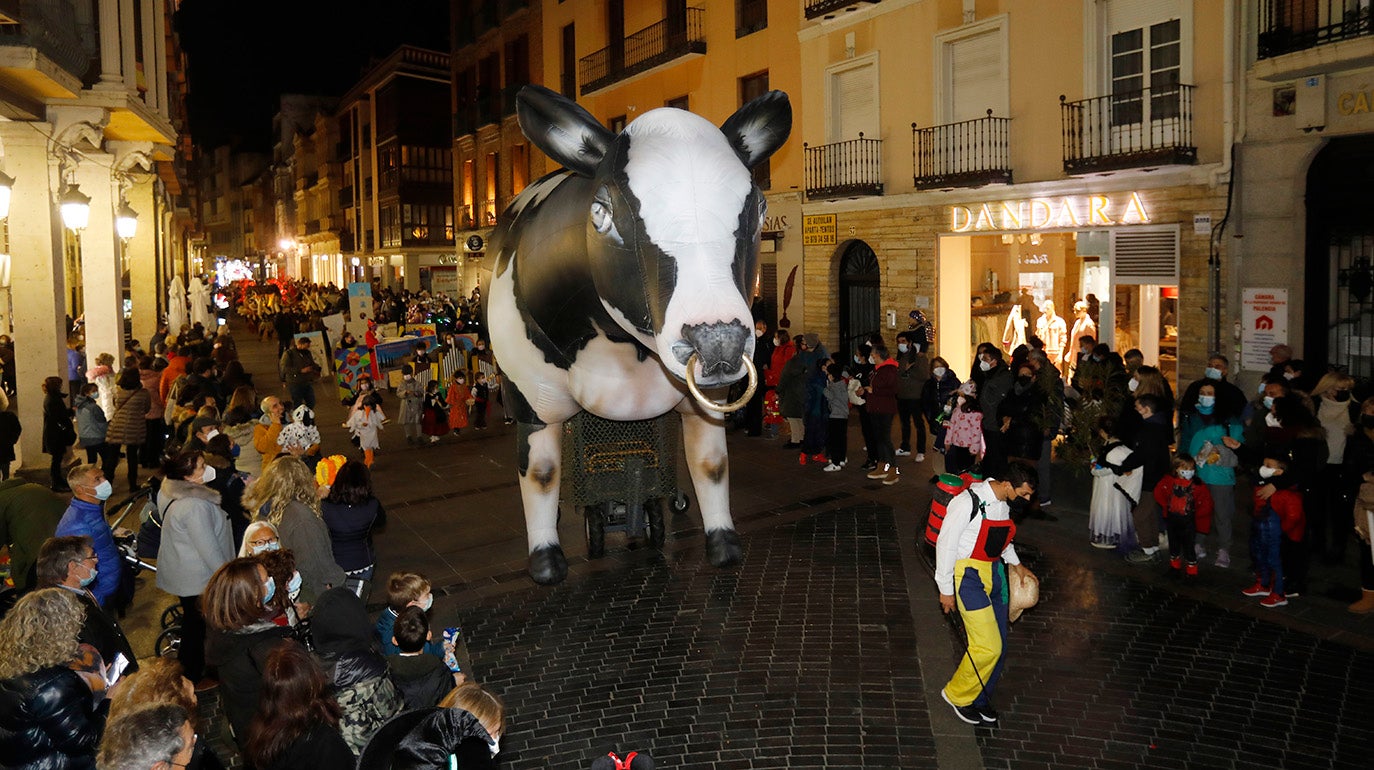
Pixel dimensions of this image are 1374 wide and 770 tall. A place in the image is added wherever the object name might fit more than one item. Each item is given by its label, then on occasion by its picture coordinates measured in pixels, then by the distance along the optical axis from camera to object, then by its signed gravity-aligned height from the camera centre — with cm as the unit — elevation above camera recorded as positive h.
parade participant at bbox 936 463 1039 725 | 535 -135
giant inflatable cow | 455 +21
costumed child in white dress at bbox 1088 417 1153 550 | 830 -154
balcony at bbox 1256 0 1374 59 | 1072 +321
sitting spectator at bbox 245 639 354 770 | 340 -137
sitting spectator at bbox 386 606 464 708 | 422 -148
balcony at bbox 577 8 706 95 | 2181 +647
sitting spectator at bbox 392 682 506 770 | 291 -127
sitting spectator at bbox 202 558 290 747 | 422 -131
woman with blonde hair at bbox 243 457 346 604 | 583 -116
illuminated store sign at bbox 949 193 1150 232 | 1383 +150
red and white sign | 1189 -18
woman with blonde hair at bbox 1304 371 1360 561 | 809 -147
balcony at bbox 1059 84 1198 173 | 1286 +251
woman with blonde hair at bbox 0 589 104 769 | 370 -135
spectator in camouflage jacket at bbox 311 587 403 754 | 398 -140
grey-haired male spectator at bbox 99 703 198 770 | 302 -126
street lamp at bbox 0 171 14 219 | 991 +145
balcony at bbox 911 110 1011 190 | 1540 +262
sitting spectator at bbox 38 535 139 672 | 455 -114
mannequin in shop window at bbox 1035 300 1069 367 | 1561 -32
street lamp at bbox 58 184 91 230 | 1212 +153
